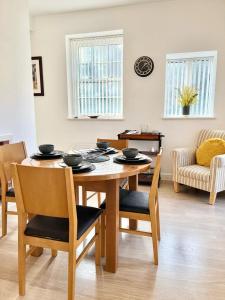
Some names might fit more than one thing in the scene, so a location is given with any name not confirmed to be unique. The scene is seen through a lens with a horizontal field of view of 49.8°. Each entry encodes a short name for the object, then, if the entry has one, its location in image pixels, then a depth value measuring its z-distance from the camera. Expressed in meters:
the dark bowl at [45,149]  2.08
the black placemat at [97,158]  1.94
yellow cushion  3.12
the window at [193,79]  3.58
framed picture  4.20
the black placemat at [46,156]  2.02
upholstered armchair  2.91
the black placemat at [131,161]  1.85
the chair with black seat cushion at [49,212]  1.35
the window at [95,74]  3.94
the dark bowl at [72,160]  1.66
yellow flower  3.61
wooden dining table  1.67
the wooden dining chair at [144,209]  1.77
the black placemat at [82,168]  1.61
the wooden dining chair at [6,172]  2.12
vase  3.65
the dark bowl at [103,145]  2.32
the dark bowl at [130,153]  1.92
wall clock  3.71
